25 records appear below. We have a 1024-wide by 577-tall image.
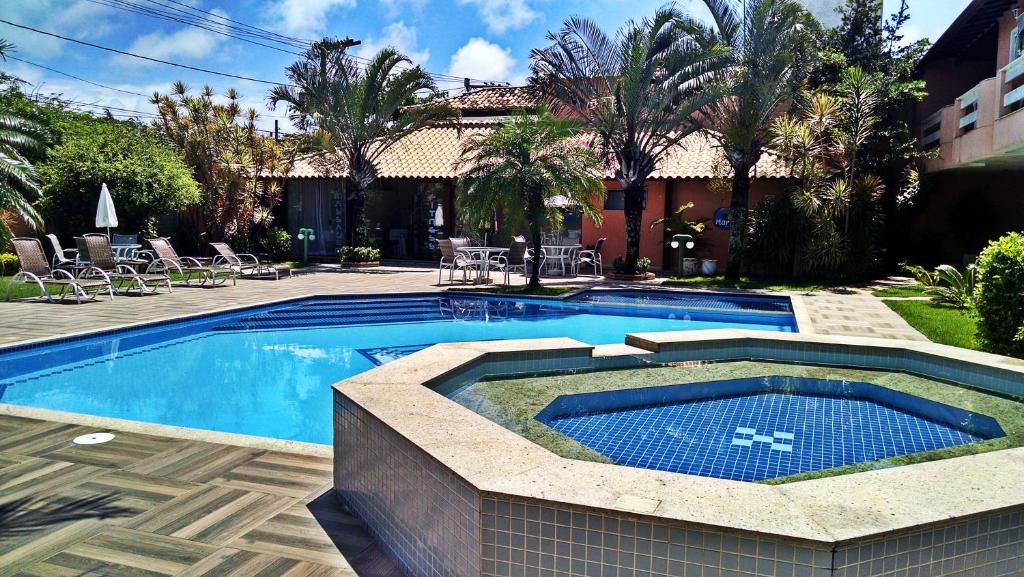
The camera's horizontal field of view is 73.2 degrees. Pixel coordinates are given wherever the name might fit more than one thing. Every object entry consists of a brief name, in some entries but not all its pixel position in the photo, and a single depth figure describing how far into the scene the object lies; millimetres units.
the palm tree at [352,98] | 18859
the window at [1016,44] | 13147
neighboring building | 13398
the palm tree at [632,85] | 15570
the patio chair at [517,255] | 15883
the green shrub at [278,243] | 22547
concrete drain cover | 4532
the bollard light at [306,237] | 20891
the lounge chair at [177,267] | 14659
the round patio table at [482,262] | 15445
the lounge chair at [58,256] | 13312
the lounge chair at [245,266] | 15752
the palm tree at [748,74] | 15156
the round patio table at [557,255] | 18078
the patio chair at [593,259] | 18334
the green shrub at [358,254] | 20172
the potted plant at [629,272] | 16766
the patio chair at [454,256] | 15664
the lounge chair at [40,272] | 11578
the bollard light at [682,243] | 17594
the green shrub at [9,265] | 16109
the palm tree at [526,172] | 13000
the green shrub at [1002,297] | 7262
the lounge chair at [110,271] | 12653
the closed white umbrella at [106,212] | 14062
